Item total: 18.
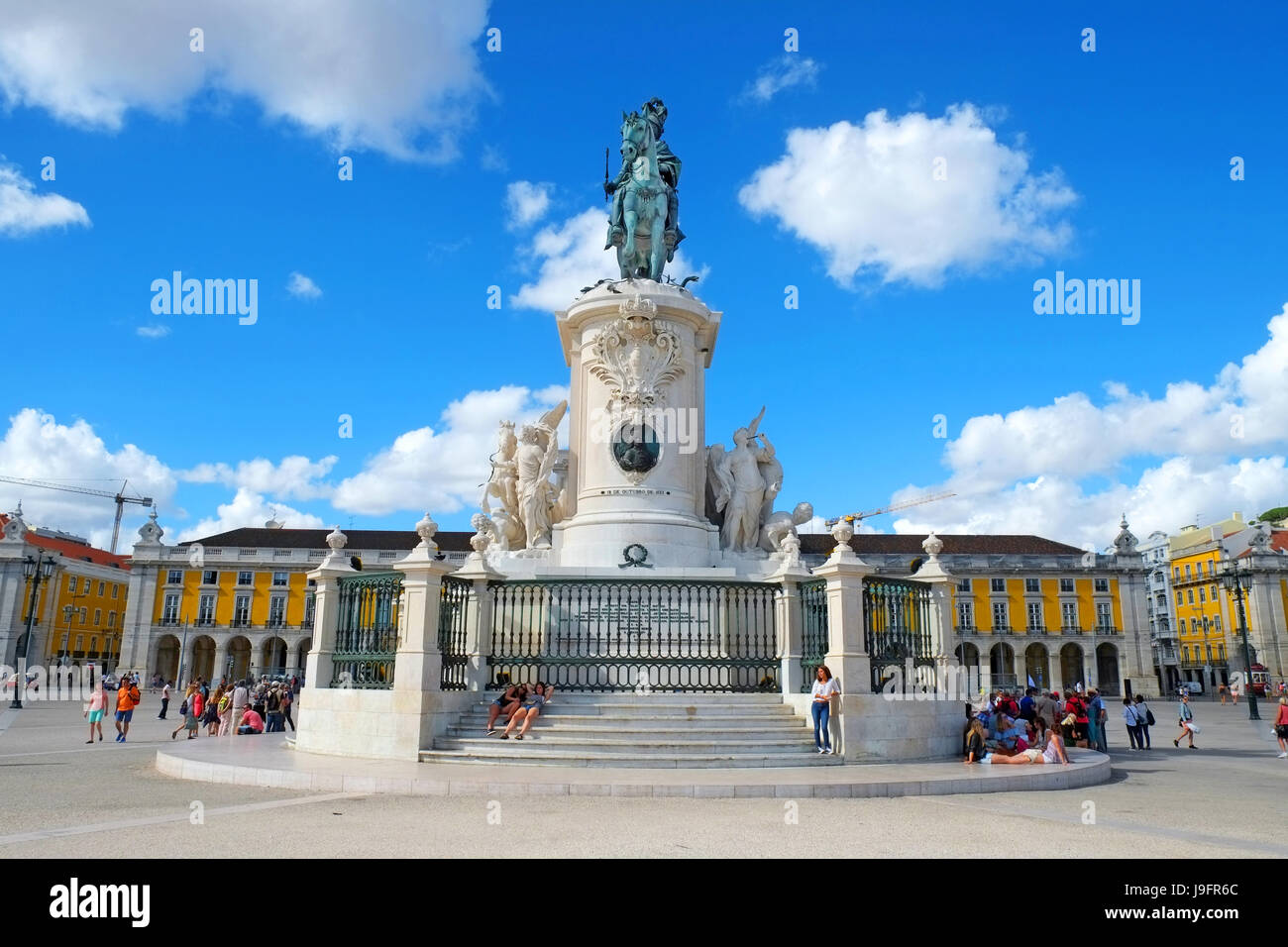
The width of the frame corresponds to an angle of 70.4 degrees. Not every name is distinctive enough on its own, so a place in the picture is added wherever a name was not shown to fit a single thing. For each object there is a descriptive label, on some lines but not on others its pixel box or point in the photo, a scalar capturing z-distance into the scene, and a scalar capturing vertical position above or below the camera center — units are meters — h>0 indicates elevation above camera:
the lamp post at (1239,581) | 31.05 +2.61
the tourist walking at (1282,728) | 16.27 -1.31
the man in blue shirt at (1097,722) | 15.44 -1.16
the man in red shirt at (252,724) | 15.94 -1.30
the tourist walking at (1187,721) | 18.08 -1.36
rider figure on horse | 18.05 +9.45
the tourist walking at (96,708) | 16.83 -1.09
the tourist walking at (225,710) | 18.94 -1.27
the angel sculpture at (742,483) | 16.55 +3.03
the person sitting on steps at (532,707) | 10.71 -0.68
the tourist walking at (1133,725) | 17.69 -1.38
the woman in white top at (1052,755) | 10.79 -1.20
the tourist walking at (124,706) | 17.23 -1.08
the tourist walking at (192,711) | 18.36 -1.26
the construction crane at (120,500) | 140.50 +22.37
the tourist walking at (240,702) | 17.41 -1.03
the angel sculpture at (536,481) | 16.34 +3.00
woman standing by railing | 10.67 -0.61
